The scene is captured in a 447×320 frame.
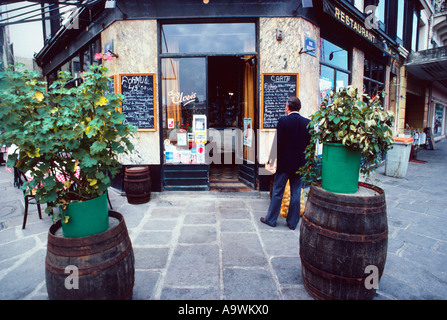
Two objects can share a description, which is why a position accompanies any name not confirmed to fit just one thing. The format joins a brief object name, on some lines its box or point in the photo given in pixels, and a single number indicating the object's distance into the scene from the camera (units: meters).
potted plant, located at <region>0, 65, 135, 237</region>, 1.81
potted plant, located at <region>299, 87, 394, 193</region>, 2.18
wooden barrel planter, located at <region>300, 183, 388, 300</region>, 2.10
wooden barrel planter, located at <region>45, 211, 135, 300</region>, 1.85
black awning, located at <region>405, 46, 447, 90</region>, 9.57
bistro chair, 3.98
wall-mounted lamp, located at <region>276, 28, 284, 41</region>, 5.29
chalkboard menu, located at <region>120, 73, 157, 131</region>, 5.47
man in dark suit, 3.75
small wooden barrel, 4.94
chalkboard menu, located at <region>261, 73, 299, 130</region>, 5.46
